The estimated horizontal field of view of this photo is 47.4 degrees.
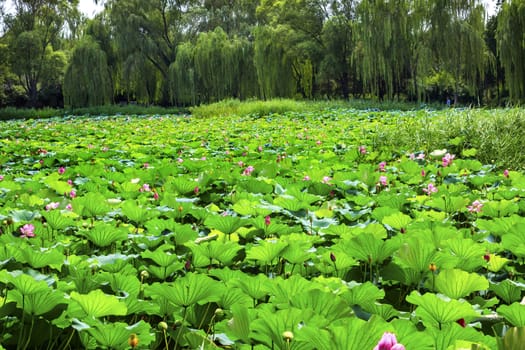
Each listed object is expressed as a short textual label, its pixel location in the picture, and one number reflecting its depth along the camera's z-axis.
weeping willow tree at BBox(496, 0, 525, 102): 54.81
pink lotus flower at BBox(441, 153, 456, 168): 12.51
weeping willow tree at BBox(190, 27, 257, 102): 80.84
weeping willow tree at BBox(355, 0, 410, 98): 66.94
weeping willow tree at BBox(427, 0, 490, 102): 62.05
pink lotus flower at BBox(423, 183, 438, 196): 9.05
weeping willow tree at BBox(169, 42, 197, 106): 82.16
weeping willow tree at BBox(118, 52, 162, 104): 82.45
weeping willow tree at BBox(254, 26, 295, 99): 79.12
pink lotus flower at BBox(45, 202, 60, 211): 7.63
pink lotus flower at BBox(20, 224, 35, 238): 6.31
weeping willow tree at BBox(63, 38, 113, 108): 79.29
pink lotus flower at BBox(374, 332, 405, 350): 2.89
